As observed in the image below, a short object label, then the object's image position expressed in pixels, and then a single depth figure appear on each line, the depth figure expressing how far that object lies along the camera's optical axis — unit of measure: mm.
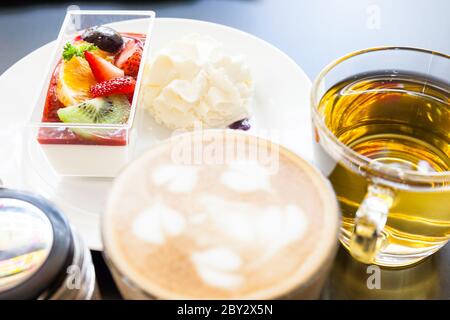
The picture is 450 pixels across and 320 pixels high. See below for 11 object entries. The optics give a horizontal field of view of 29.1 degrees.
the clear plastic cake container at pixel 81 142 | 480
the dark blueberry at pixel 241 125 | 522
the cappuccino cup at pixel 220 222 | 356
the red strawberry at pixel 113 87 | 493
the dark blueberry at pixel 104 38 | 521
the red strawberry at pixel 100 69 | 505
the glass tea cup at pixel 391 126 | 417
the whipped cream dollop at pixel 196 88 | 516
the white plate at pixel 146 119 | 480
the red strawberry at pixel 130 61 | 514
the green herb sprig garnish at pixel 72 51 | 508
